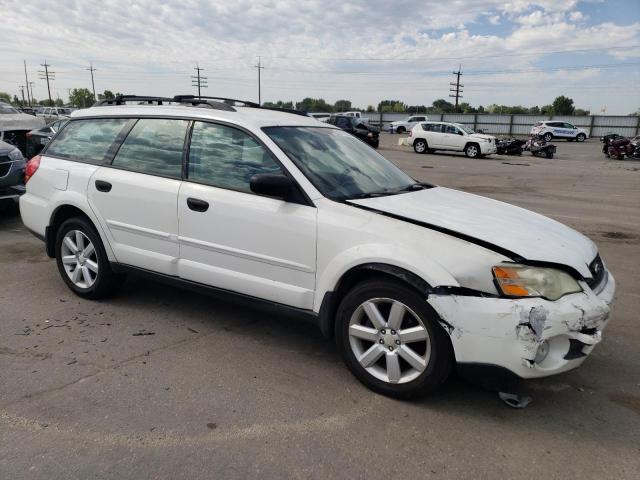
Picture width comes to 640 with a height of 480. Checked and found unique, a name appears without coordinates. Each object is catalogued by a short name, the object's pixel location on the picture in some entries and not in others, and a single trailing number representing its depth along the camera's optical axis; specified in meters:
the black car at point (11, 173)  7.56
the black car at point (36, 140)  11.95
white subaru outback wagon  2.78
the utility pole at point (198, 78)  76.81
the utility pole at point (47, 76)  95.34
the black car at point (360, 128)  27.42
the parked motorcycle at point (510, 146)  27.28
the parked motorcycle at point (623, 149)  25.67
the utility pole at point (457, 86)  74.19
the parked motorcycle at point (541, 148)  26.27
